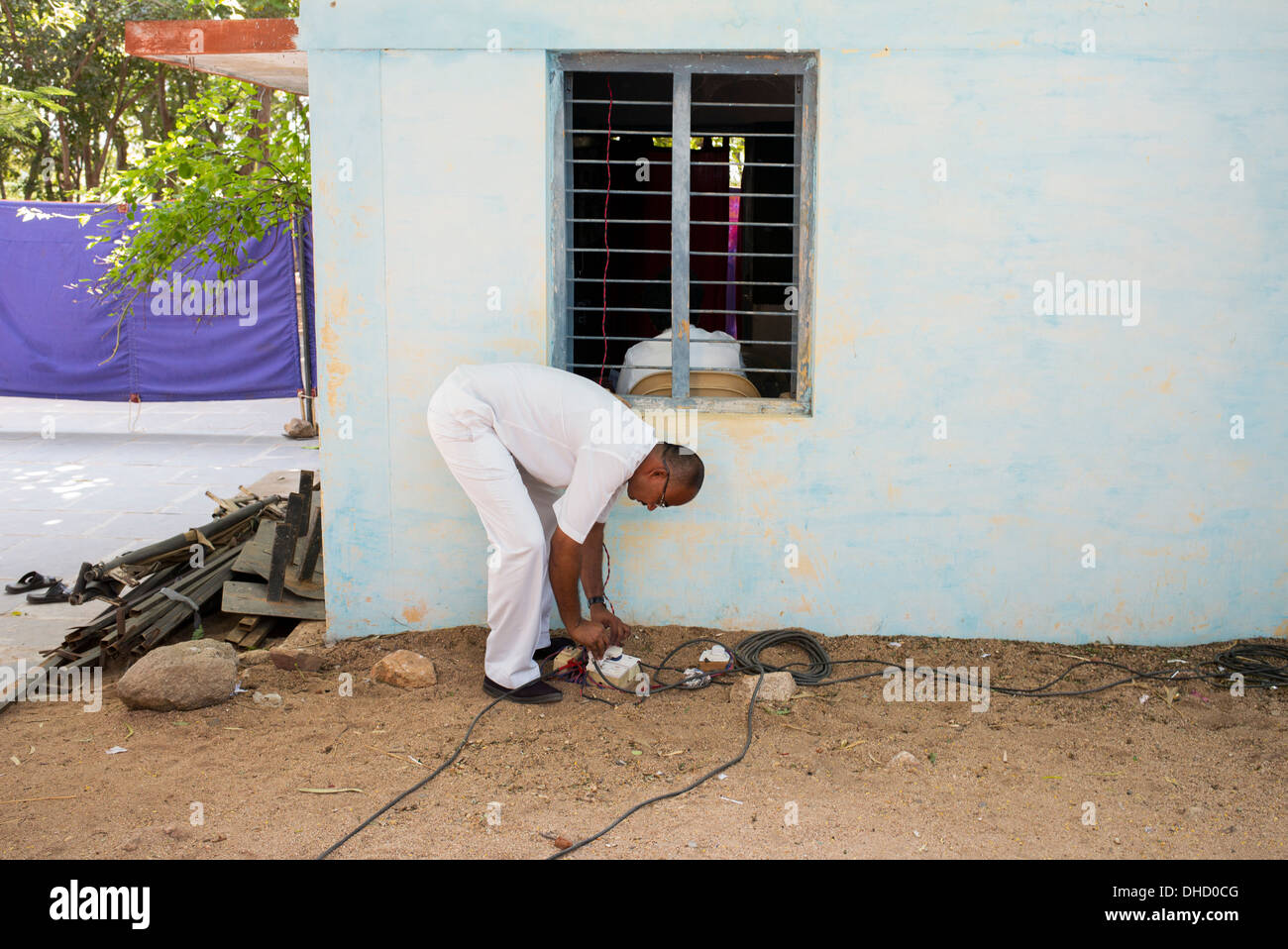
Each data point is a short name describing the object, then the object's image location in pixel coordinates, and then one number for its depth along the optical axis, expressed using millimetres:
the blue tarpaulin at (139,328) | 12070
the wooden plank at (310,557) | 5801
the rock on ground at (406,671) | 4863
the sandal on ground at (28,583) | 6516
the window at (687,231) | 5082
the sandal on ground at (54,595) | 6359
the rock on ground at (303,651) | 5109
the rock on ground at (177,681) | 4559
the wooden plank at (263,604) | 5695
